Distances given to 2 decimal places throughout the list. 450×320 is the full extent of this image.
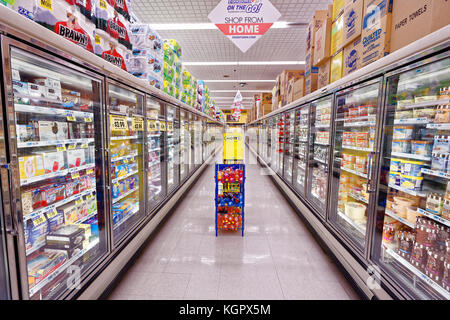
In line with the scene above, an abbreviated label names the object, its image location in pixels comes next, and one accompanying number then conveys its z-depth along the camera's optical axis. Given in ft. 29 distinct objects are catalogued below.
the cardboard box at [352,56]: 7.75
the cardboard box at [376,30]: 6.23
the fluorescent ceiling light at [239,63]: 27.51
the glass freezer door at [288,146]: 17.50
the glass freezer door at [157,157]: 11.93
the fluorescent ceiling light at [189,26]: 18.15
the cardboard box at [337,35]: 8.98
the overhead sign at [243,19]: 9.75
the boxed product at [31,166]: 4.85
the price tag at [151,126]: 10.33
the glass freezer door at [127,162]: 8.49
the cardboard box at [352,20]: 7.68
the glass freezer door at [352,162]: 8.21
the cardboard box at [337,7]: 9.14
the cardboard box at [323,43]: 10.13
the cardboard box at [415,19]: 4.64
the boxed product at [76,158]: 6.45
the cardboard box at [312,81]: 12.31
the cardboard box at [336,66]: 9.07
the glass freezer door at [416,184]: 5.16
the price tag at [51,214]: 5.89
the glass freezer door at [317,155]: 11.70
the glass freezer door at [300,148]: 14.90
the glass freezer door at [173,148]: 14.39
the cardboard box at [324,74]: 10.39
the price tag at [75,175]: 6.51
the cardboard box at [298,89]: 13.84
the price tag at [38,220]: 5.31
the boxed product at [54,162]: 5.59
